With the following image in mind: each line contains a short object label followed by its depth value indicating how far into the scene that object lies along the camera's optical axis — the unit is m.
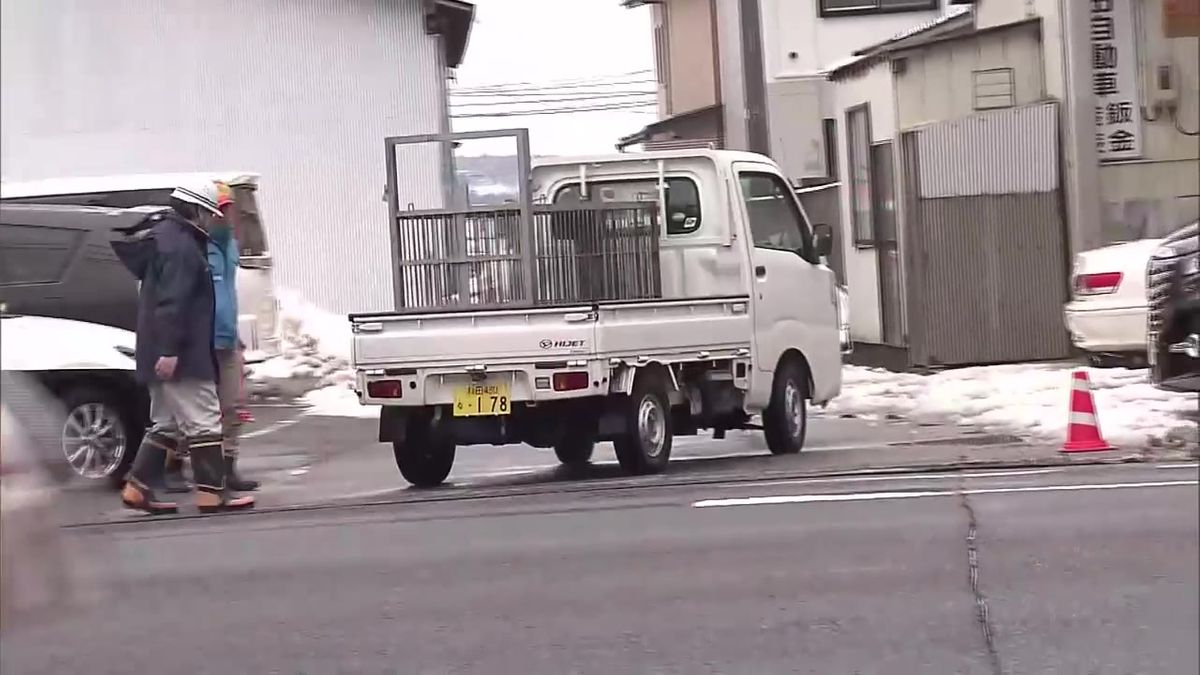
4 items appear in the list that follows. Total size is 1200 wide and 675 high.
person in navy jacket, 13.26
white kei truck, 16.58
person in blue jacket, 13.35
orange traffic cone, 15.20
